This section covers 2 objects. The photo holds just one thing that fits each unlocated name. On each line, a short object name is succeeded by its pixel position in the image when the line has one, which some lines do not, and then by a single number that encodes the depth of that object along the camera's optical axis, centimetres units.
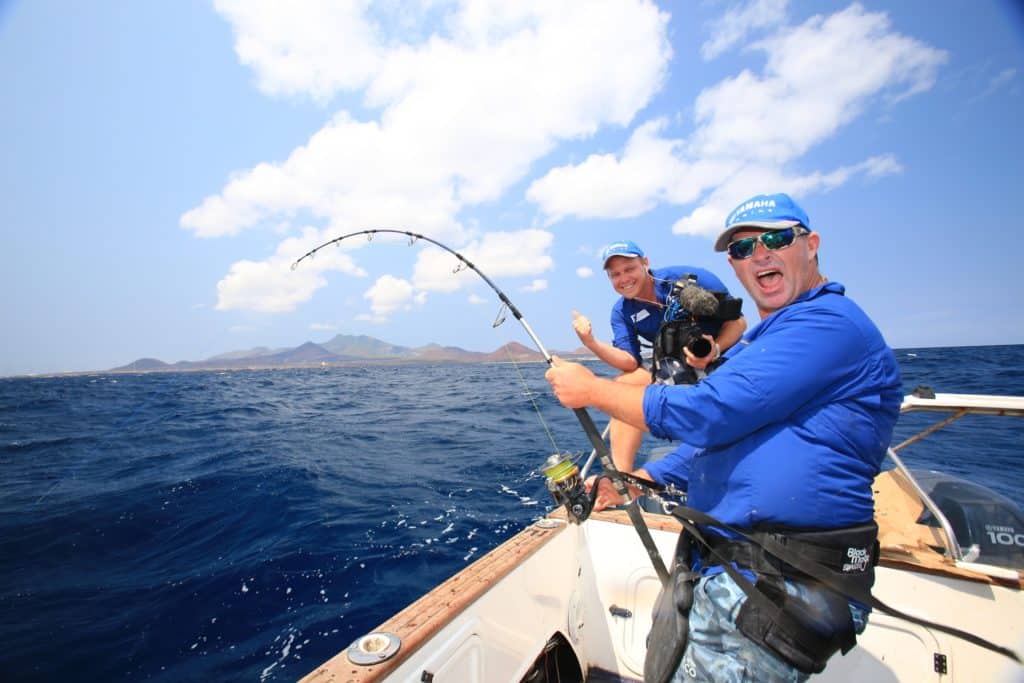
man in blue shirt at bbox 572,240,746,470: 340
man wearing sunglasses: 142
